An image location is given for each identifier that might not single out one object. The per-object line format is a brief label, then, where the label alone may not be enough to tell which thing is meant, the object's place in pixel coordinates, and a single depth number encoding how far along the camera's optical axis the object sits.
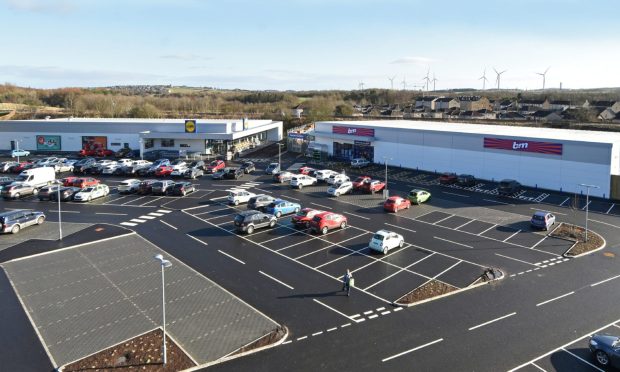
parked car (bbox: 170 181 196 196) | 38.38
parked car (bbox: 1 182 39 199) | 36.78
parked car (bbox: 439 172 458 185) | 43.00
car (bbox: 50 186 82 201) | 36.69
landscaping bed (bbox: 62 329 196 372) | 14.37
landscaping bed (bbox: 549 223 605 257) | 25.55
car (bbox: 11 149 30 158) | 57.22
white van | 39.75
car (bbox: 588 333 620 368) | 14.24
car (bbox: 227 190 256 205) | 35.09
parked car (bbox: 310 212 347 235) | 28.08
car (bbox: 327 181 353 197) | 38.25
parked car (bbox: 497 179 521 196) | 38.97
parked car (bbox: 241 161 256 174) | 49.09
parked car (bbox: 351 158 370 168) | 51.53
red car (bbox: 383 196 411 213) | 33.31
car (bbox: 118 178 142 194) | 39.19
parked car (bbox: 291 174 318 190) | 41.41
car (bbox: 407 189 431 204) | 35.78
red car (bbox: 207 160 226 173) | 49.69
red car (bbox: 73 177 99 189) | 40.03
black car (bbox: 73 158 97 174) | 48.81
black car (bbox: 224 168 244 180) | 46.00
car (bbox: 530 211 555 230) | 29.12
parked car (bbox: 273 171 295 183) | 44.09
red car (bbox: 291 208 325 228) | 29.02
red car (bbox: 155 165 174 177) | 46.81
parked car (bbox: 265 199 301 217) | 31.69
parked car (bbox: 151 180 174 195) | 38.61
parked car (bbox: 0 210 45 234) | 27.80
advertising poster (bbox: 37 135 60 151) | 63.12
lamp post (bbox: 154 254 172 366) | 15.36
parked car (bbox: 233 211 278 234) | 27.92
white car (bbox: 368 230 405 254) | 24.66
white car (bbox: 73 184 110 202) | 36.50
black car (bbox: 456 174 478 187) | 42.47
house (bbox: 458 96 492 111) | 142.00
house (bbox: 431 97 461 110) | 141.38
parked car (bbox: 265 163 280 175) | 48.48
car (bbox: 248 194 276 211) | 33.25
